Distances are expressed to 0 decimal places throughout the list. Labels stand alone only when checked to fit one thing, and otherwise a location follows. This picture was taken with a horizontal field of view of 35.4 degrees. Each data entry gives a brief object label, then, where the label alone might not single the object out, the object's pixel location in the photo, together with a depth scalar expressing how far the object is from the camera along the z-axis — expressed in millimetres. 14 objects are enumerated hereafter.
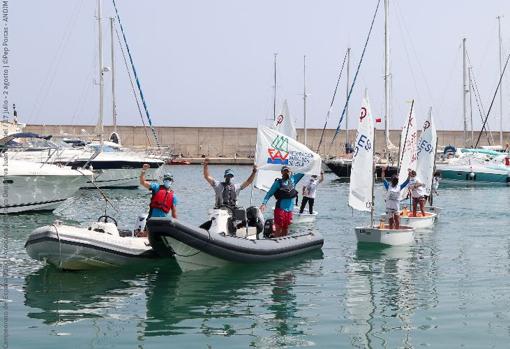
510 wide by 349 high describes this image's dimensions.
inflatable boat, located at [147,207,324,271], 15086
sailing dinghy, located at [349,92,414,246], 20297
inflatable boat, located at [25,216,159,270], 15359
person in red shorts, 18781
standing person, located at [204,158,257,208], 17391
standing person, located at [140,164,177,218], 15992
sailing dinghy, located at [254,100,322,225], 24984
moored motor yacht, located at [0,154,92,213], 27047
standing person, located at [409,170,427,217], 25328
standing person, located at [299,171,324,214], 26312
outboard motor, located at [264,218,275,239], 18641
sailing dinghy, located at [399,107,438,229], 26359
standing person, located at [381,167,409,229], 20906
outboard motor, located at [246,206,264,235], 17828
